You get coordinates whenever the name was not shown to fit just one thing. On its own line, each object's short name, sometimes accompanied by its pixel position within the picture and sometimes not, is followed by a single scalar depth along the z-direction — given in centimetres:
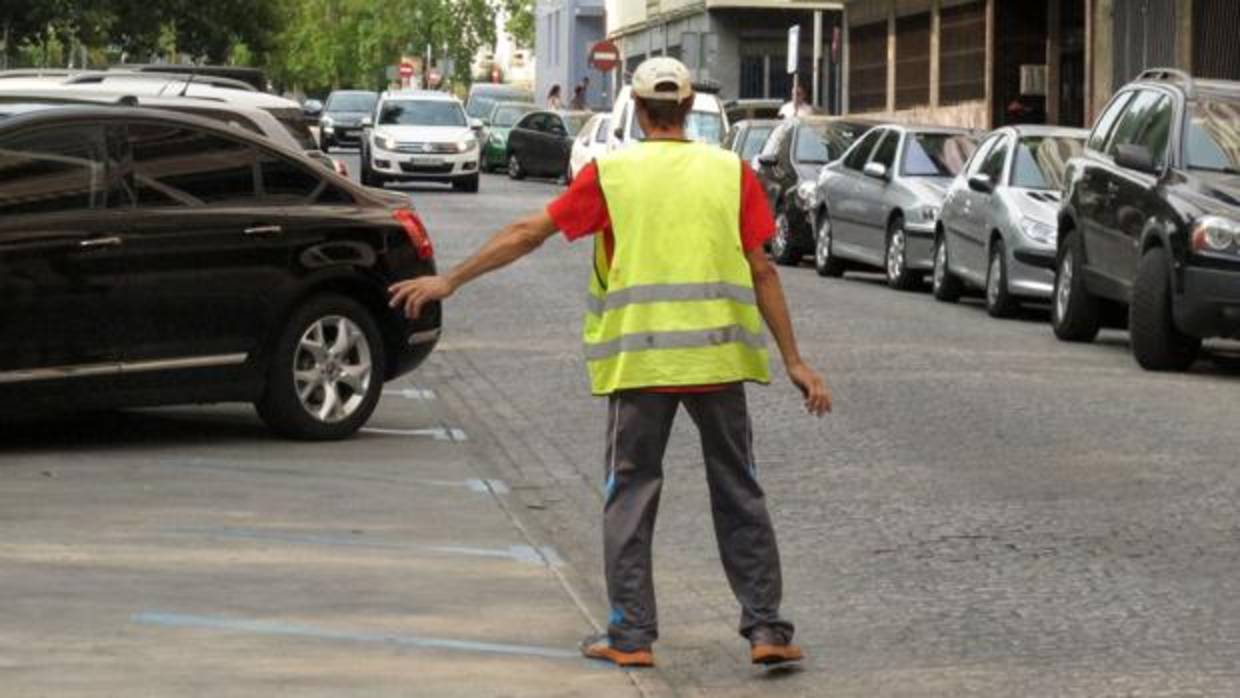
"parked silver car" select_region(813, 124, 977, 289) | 2758
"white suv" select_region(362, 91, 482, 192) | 5031
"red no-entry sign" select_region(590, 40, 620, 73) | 7166
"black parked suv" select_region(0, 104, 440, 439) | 1323
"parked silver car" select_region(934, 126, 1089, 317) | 2350
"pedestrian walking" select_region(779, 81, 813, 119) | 4533
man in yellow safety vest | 846
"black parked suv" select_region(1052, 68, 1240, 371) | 1839
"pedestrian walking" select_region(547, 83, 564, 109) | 7851
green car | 6481
